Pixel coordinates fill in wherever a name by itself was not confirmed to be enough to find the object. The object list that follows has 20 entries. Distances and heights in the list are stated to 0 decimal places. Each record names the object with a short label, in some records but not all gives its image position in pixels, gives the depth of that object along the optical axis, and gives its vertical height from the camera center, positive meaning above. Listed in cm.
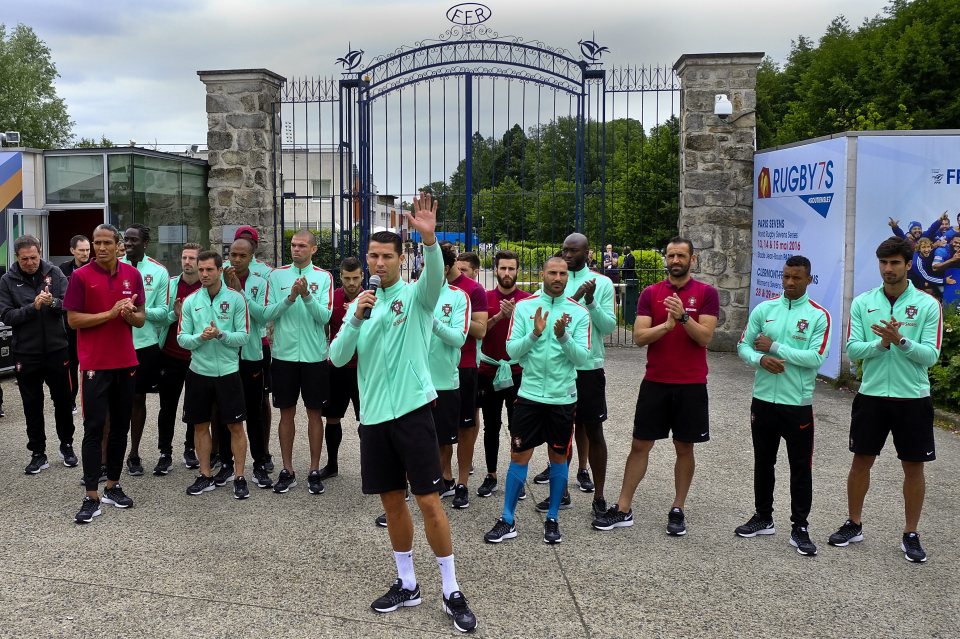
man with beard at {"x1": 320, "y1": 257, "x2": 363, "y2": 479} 611 -100
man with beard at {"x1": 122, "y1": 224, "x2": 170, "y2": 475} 628 -55
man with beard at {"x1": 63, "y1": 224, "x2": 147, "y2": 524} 536 -58
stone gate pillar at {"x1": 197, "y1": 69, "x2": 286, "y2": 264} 1238 +171
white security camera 1171 +224
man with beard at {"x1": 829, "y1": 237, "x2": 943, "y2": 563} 472 -72
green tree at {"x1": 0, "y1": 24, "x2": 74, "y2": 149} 3488 +743
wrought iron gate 1182 +211
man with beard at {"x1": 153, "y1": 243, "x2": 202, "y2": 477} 637 -82
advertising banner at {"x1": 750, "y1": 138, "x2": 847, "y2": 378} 1012 +57
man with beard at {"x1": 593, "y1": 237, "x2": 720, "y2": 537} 506 -67
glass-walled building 1155 +105
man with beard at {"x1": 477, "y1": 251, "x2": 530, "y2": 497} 582 -79
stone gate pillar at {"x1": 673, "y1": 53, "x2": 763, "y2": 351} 1196 +109
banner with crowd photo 985 +72
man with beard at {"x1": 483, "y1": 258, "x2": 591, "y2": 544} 494 -84
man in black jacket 646 -70
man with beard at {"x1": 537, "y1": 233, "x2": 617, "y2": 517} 543 -70
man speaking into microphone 384 -65
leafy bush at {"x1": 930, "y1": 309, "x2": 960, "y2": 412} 827 -114
